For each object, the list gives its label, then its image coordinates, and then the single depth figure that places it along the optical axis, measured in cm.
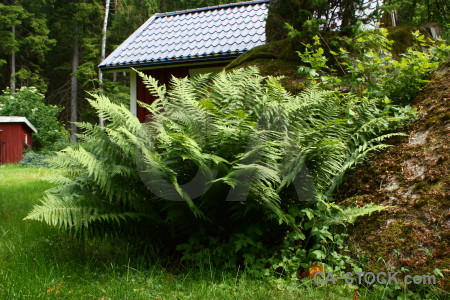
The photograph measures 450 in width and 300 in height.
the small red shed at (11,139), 1559
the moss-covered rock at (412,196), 220
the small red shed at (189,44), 900
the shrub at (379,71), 330
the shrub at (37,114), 1803
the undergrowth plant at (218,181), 237
